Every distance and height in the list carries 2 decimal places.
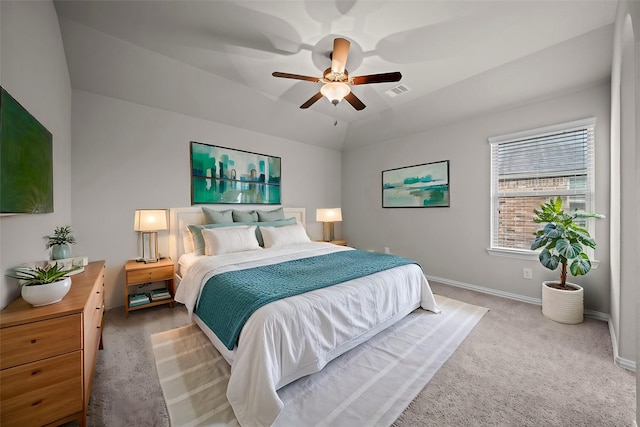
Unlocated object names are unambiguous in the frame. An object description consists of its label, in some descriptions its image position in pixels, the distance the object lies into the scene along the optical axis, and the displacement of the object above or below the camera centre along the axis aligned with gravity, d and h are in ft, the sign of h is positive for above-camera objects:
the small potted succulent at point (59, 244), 6.43 -0.83
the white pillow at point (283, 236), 11.45 -1.21
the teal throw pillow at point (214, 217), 11.52 -0.26
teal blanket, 5.52 -1.93
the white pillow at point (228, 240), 9.89 -1.21
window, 9.23 +1.37
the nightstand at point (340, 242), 15.28 -2.05
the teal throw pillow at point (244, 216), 12.39 -0.25
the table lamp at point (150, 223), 9.66 -0.45
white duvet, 4.73 -2.83
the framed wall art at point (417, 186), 12.93 +1.36
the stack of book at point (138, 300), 9.19 -3.36
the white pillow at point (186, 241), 11.19 -1.34
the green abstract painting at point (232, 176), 11.87 +1.87
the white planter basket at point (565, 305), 8.30 -3.34
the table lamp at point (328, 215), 15.34 -0.29
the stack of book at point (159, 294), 9.68 -3.33
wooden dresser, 3.72 -2.45
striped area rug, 4.85 -4.02
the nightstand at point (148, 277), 9.03 -2.49
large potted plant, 8.16 -1.63
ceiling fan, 6.89 +4.03
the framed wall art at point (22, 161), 4.02 +1.02
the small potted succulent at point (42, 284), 4.16 -1.26
